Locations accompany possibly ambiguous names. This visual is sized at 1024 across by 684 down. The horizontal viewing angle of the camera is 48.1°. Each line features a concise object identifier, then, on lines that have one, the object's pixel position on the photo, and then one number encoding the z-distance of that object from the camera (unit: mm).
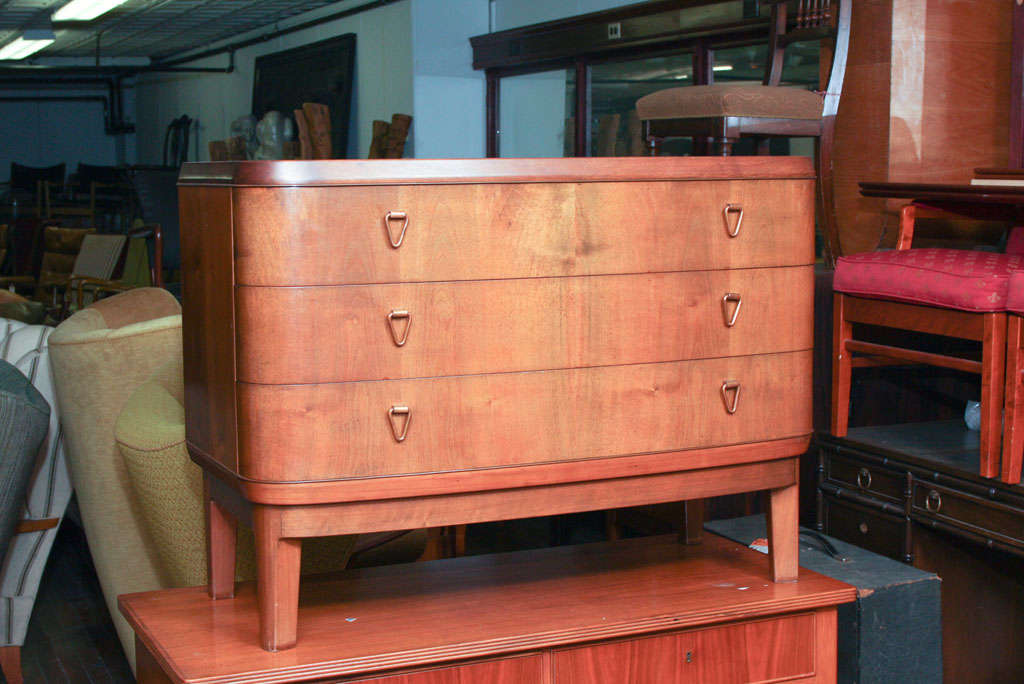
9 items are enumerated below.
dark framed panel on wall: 9742
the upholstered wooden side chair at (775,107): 3246
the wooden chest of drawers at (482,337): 1755
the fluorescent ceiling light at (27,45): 13094
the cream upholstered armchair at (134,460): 2305
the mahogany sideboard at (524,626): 1895
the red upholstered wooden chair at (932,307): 2605
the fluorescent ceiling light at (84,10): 10766
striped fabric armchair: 3105
